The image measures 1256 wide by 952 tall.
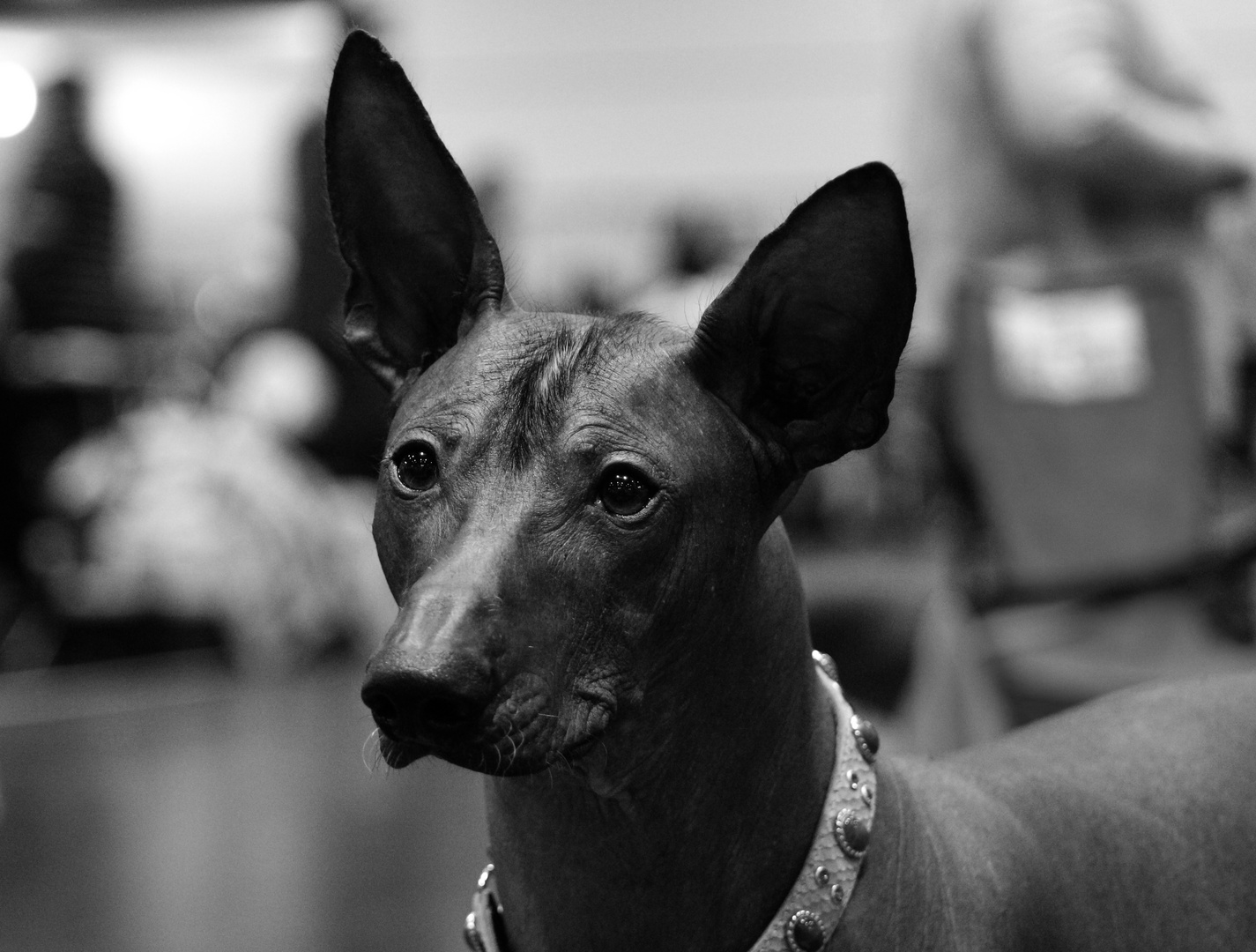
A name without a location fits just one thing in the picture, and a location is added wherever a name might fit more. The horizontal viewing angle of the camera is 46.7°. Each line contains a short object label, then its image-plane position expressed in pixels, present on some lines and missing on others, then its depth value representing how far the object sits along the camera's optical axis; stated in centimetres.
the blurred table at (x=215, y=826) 266
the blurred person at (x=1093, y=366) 242
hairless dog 98
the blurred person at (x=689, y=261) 358
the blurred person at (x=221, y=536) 469
